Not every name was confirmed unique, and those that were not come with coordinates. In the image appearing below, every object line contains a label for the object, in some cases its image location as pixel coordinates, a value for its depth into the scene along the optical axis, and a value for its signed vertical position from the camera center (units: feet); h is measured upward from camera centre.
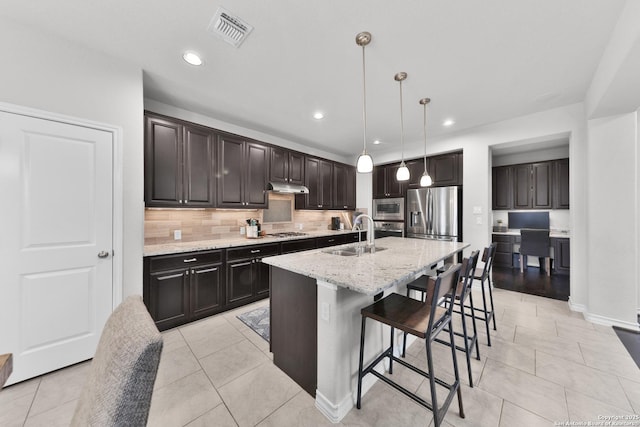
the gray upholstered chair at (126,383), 1.68 -1.28
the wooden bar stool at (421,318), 4.19 -2.18
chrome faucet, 8.01 -0.94
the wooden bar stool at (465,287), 5.65 -2.17
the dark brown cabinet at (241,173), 10.52 +1.91
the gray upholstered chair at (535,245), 15.53 -2.28
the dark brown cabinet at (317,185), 14.66 +1.82
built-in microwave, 15.84 +0.19
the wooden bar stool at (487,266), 7.36 -1.86
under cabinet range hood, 12.20 +1.33
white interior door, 5.73 -0.73
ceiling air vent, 5.56 +4.65
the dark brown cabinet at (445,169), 13.48 +2.54
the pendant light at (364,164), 7.32 +1.53
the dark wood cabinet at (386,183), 16.02 +2.06
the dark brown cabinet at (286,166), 12.59 +2.62
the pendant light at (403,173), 9.27 +1.54
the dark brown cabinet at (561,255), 15.20 -2.89
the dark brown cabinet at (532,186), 15.70 +1.83
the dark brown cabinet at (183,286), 8.01 -2.71
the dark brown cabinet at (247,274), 9.85 -2.73
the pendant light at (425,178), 9.70 +1.45
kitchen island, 4.80 -2.38
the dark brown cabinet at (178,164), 8.57 +1.92
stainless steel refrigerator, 13.25 -0.09
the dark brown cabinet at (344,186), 16.65 +1.92
